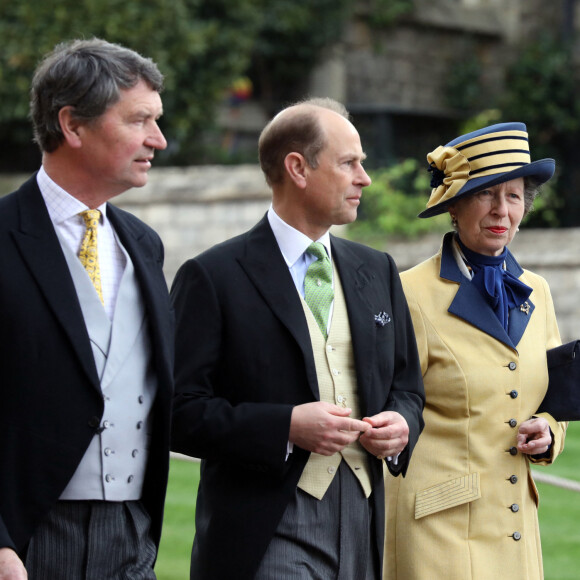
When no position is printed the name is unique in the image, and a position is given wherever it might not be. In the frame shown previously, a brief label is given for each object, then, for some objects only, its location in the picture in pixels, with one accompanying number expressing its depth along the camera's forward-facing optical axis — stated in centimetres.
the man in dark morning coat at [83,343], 587
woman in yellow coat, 790
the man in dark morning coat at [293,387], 680
